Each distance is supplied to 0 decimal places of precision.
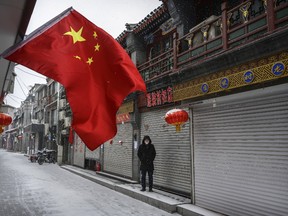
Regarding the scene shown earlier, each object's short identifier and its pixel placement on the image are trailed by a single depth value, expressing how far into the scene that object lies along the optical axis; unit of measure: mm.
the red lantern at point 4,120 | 12663
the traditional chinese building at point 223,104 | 6508
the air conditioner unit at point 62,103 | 28102
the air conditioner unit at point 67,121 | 25078
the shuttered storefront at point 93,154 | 18562
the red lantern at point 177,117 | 9227
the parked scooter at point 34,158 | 29547
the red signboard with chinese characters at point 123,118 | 14341
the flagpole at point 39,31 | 3871
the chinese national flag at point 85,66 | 4191
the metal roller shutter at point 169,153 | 10047
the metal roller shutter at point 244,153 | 6430
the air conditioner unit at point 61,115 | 27391
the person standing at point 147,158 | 10859
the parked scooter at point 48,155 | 27541
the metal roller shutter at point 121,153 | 14320
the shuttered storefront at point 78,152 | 21630
